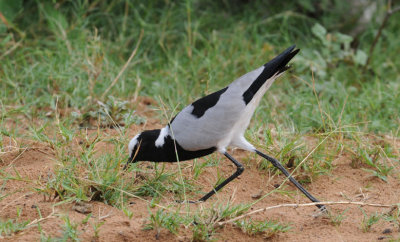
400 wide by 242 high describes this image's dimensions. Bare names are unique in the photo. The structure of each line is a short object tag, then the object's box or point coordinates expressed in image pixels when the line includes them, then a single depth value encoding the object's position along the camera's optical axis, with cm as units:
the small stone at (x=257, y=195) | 752
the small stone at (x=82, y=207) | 641
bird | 734
